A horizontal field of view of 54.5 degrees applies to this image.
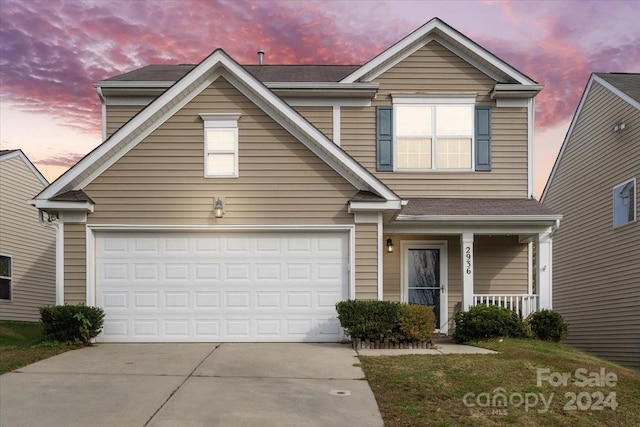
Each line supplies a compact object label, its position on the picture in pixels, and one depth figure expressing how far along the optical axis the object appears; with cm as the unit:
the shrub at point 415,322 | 1147
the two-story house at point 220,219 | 1244
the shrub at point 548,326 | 1327
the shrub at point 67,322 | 1168
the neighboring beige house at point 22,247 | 2084
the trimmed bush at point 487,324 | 1280
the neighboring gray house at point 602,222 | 1625
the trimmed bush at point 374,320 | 1150
